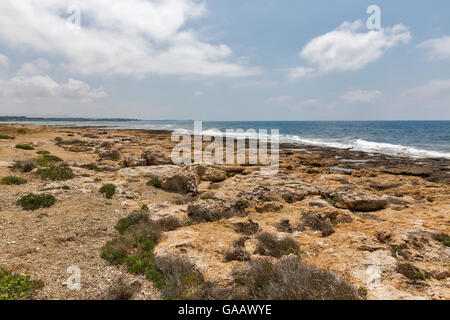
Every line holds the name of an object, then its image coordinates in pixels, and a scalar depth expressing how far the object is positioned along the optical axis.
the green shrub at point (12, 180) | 10.31
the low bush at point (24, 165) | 12.50
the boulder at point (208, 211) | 8.70
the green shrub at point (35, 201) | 8.33
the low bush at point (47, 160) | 14.23
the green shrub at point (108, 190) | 10.37
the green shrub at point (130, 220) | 7.70
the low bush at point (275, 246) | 6.12
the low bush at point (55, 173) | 11.54
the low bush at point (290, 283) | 3.96
